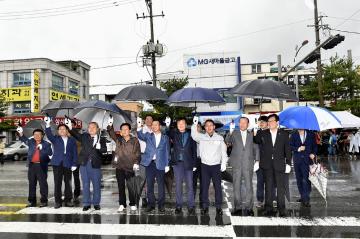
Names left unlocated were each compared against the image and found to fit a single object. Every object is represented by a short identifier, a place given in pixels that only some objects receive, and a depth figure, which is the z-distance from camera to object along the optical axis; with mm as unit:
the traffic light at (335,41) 16047
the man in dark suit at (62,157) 8398
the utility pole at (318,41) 26000
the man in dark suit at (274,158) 7559
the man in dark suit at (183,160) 7875
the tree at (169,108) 30969
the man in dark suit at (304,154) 8523
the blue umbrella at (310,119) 7940
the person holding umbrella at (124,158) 7992
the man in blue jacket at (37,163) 8695
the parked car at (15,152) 27375
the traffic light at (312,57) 18438
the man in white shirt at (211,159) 7695
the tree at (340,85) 30853
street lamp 24711
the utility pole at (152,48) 24797
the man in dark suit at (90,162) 8148
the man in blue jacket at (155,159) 8016
